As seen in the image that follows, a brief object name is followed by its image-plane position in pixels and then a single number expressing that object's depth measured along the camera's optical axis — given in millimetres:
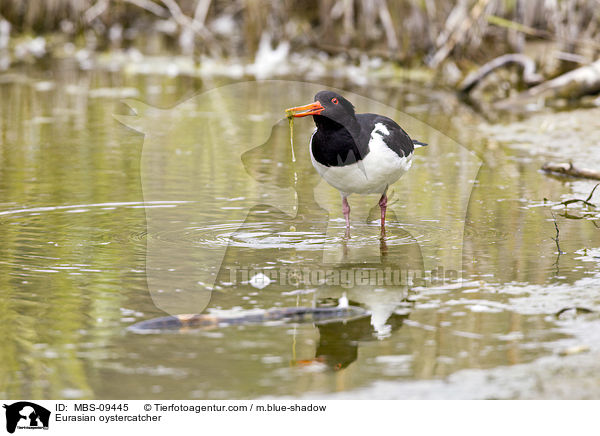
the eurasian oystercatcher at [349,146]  13492
